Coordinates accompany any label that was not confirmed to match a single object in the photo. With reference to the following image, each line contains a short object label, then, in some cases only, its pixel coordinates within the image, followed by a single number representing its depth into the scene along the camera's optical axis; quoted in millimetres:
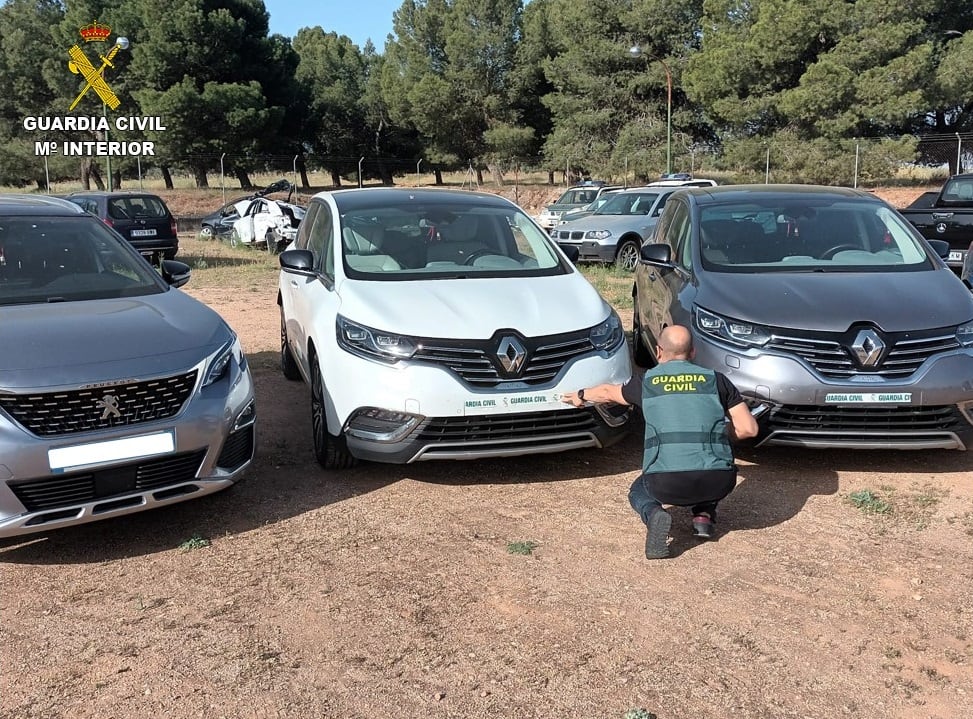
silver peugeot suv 3654
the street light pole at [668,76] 33812
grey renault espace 4773
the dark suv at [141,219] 16844
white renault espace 4570
